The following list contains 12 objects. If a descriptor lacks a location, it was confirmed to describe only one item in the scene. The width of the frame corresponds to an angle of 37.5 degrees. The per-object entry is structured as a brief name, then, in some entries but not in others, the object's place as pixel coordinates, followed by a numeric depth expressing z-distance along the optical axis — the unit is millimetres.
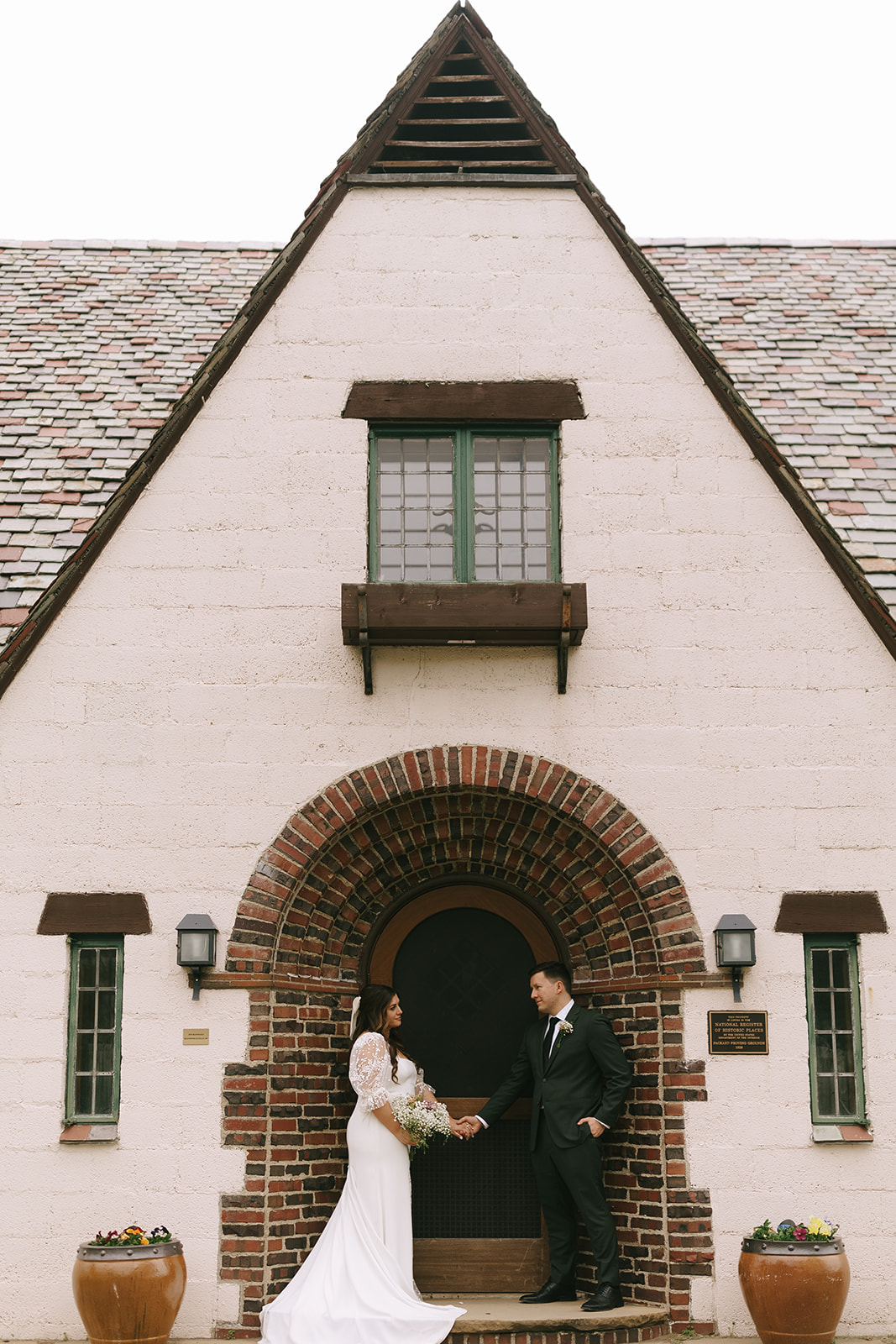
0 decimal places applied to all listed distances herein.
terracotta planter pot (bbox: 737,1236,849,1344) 7328
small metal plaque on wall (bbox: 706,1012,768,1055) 8086
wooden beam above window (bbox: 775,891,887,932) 8242
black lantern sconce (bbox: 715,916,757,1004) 8047
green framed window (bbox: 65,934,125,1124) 8102
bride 7172
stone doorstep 7532
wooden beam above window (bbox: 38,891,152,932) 8172
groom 7988
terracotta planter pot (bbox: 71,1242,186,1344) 7285
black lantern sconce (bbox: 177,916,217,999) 8016
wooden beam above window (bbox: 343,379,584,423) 8883
